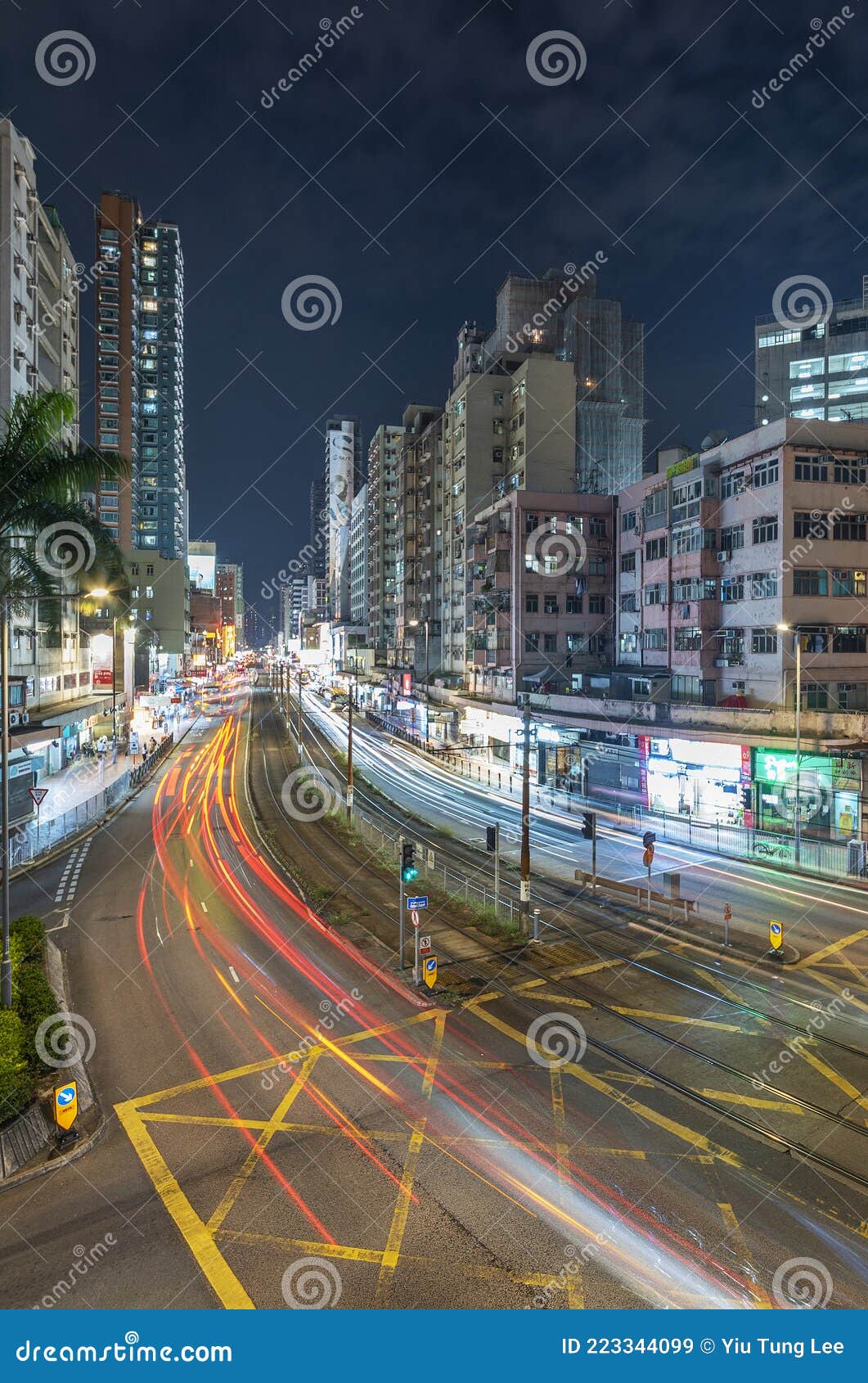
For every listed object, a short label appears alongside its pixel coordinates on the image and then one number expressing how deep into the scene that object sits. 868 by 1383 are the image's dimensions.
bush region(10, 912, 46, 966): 15.73
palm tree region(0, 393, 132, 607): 15.87
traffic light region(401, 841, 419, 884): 18.41
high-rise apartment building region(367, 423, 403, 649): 110.56
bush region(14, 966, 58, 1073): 12.82
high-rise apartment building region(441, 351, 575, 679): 61.03
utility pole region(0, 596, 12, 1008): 13.76
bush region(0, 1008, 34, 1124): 10.99
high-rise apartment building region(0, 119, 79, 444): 40.78
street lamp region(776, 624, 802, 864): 26.88
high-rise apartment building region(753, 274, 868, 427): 71.62
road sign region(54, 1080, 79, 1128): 10.45
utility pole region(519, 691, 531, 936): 19.27
